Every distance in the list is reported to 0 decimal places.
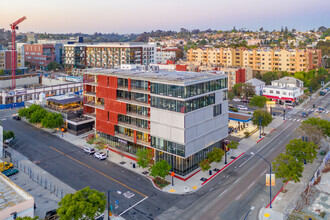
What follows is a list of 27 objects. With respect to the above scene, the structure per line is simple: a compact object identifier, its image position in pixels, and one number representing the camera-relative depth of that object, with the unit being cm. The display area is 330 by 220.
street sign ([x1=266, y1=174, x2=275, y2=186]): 3810
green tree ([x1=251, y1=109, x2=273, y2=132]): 7275
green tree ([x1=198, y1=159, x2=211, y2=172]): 4909
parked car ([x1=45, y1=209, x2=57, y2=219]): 3697
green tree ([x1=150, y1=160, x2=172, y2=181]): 4550
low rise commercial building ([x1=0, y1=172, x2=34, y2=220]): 3262
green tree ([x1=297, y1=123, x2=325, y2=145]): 5678
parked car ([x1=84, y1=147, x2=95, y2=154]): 6078
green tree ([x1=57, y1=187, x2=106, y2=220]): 3094
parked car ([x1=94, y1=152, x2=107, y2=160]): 5747
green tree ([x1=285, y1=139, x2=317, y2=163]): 4794
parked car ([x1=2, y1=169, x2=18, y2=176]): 5052
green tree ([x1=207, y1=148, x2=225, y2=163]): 5172
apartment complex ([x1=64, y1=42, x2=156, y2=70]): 16862
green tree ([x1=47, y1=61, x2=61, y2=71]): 19762
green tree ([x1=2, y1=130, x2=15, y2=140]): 6519
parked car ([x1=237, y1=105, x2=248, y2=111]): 10025
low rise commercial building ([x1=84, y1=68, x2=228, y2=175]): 4850
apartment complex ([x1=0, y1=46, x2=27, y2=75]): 17350
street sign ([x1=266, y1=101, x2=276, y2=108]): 8456
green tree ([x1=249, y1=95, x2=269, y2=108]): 9125
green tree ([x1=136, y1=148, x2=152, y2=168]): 4947
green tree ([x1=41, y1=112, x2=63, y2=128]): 7231
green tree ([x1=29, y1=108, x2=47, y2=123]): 7606
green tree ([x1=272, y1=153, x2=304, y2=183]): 4250
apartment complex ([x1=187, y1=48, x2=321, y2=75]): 13862
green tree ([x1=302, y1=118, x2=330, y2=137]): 5975
